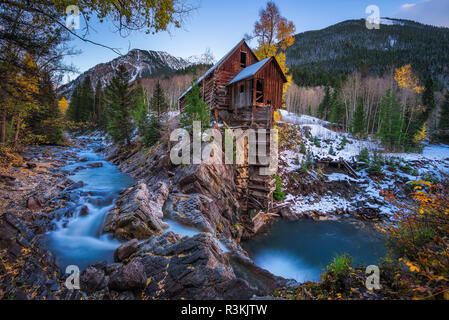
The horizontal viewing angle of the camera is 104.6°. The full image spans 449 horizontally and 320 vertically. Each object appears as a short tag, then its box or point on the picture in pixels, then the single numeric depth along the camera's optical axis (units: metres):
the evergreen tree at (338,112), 37.25
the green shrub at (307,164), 17.91
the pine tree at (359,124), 29.92
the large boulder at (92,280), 3.89
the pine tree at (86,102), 42.03
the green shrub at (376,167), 18.72
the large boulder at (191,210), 7.57
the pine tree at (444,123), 29.94
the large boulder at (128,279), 3.59
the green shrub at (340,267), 3.60
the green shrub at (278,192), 14.78
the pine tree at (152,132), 17.45
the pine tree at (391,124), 25.10
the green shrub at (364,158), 19.89
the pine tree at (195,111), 12.61
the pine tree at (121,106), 20.03
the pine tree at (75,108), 41.53
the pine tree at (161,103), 27.05
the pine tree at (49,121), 9.62
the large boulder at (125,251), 5.01
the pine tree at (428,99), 33.69
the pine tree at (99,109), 40.78
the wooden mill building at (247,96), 13.20
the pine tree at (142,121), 20.31
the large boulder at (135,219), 6.05
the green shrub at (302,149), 21.16
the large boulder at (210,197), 8.49
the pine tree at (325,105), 43.98
